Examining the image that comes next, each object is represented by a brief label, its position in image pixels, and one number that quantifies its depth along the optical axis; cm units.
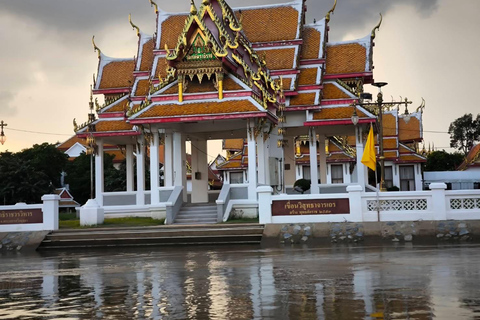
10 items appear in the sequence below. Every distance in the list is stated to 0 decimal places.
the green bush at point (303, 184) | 3347
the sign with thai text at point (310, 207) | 2112
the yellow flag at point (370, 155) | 2342
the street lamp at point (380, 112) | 2406
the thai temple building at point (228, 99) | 2659
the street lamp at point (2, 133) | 3726
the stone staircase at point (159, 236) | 2125
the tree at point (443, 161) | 7994
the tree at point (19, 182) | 5221
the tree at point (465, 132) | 8869
